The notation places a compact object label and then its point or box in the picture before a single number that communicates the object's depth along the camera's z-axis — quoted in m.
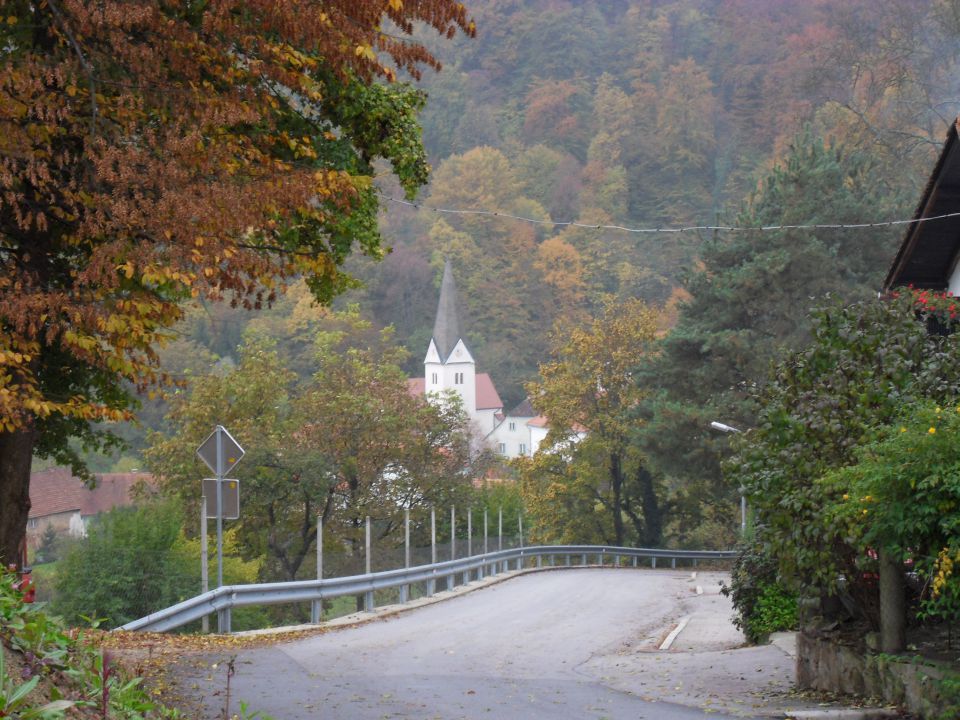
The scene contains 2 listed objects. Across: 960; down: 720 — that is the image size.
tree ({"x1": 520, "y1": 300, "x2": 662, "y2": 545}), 59.41
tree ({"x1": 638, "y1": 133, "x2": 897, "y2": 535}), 43.22
